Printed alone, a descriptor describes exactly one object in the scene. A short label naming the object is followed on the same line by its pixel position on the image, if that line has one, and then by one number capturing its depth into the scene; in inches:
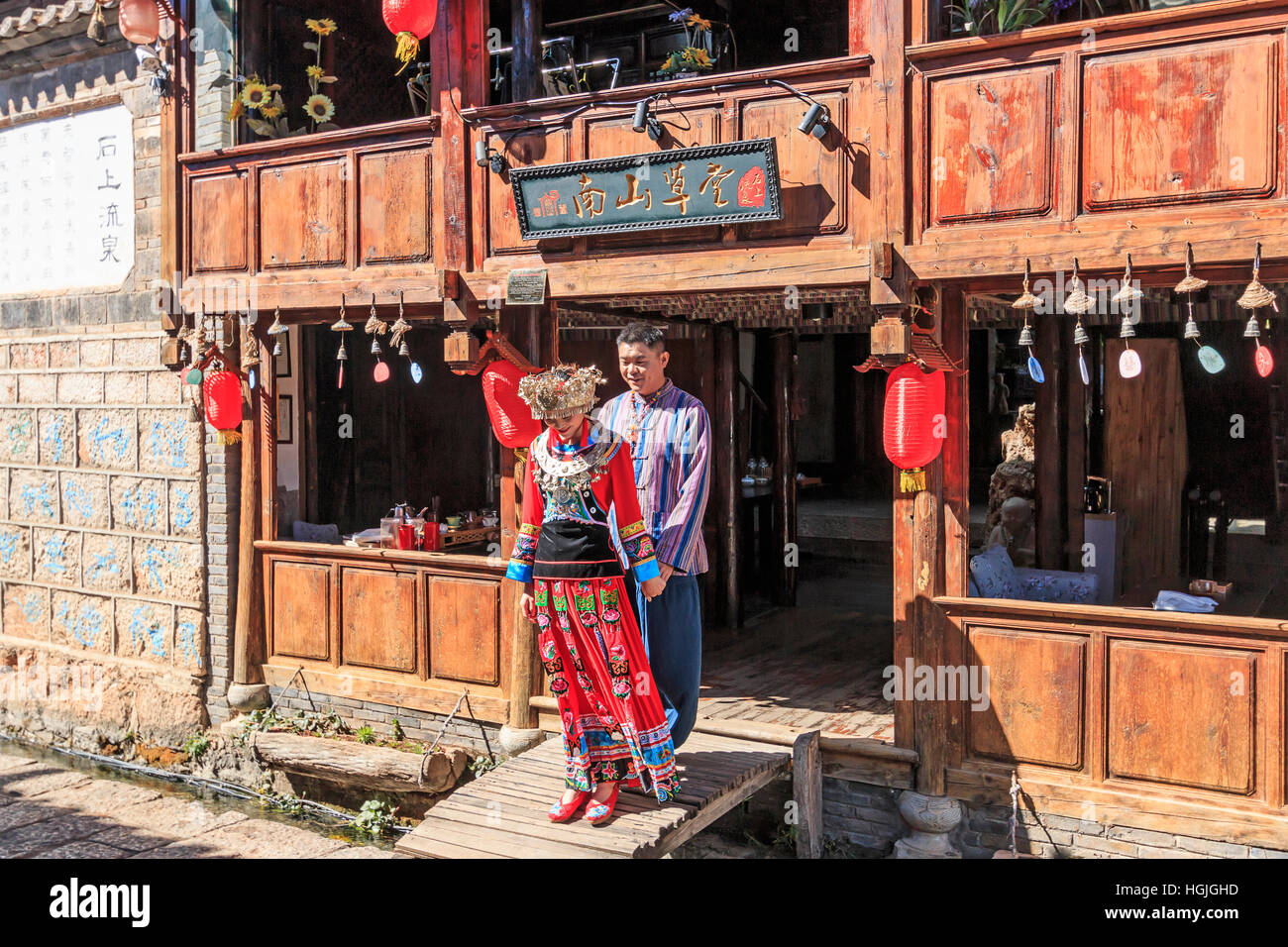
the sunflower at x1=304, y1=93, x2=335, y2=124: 374.9
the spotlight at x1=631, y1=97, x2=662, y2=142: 289.4
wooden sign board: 282.0
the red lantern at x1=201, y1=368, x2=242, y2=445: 376.2
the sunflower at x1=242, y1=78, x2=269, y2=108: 376.5
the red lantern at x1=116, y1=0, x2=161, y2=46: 381.4
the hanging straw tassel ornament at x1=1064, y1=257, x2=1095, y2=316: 243.1
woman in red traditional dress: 233.6
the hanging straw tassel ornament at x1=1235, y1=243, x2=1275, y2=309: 228.4
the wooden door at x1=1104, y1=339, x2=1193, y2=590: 384.2
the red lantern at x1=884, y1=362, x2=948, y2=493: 269.9
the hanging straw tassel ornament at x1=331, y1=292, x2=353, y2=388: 326.7
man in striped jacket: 247.6
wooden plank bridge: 237.6
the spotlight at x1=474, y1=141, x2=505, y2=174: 321.4
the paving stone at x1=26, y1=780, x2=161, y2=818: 370.0
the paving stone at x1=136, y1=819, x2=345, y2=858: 326.0
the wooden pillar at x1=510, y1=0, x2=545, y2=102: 329.1
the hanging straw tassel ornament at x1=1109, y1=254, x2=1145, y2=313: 242.5
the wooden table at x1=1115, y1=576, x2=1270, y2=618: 285.3
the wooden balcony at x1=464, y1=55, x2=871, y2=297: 278.5
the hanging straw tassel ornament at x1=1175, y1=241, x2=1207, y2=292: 235.0
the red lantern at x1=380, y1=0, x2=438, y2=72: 309.3
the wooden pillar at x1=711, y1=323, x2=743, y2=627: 430.3
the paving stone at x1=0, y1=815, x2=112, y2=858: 337.1
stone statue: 390.6
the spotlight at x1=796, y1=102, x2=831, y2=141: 272.1
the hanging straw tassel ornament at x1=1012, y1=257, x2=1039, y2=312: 252.5
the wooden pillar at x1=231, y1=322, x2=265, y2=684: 390.6
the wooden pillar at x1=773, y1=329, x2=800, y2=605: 455.2
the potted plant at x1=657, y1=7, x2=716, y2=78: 310.8
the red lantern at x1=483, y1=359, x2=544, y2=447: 321.1
